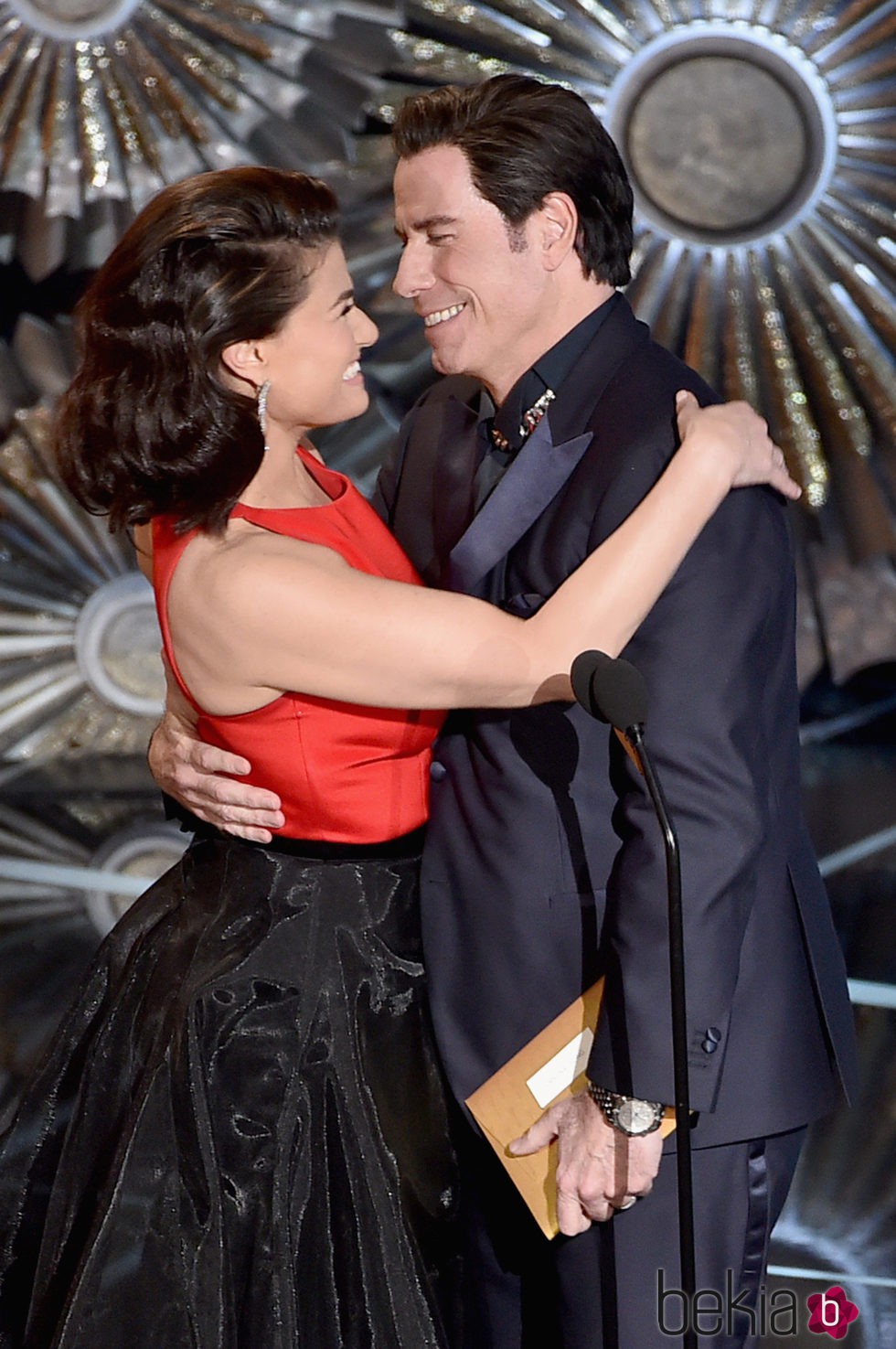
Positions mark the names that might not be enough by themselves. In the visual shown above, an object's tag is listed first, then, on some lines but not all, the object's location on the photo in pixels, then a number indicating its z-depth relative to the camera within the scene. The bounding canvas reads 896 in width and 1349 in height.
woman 5.83
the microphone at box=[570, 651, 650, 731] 5.65
